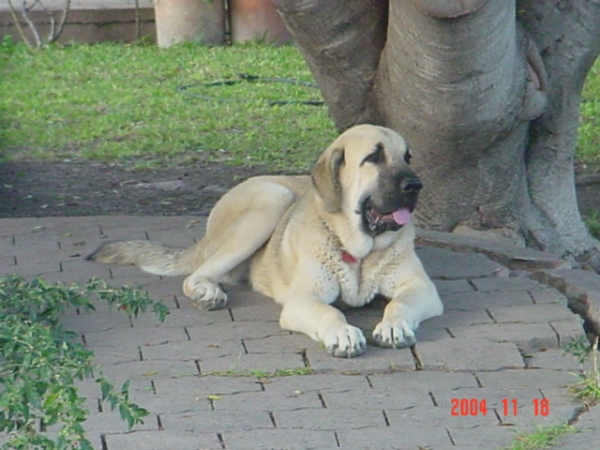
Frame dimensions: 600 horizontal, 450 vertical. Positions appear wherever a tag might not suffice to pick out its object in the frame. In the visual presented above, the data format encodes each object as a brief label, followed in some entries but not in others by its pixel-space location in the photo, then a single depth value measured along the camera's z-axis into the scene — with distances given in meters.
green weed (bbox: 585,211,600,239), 15.69
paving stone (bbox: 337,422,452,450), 7.86
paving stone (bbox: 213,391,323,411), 8.49
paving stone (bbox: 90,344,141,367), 9.49
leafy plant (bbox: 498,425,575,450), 7.77
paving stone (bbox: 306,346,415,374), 9.28
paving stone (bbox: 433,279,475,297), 11.45
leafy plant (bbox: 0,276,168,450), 5.10
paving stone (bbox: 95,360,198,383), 9.16
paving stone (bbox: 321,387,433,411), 8.54
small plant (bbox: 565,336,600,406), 8.70
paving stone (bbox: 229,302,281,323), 10.67
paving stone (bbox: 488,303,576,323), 10.49
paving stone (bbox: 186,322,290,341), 10.13
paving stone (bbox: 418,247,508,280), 11.98
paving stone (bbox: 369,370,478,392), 8.94
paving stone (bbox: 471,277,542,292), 11.52
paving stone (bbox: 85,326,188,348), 9.97
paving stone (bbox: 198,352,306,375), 9.27
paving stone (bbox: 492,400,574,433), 8.16
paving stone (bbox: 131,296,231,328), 10.45
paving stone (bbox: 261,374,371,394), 8.85
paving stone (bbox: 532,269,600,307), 11.34
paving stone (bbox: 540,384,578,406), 8.60
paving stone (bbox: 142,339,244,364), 9.61
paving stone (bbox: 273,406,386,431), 8.17
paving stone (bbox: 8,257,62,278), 12.08
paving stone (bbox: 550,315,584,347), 10.01
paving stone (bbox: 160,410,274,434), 8.08
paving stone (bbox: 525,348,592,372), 9.41
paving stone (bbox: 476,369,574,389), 8.98
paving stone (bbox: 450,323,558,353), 9.94
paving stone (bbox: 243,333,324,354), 9.77
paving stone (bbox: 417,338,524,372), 9.37
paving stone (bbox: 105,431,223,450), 7.74
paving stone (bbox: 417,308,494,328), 10.39
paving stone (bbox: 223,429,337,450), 7.81
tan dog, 10.05
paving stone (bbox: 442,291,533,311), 10.98
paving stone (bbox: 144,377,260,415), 8.47
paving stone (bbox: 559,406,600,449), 7.84
